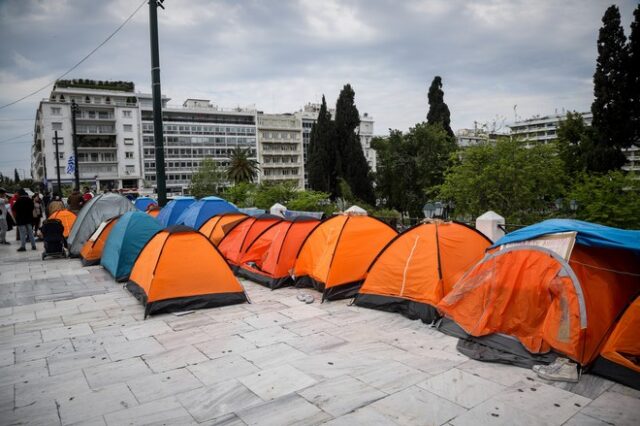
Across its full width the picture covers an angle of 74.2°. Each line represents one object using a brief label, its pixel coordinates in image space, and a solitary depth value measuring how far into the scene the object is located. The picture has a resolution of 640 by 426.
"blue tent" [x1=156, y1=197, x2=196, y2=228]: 15.46
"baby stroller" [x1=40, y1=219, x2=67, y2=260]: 12.25
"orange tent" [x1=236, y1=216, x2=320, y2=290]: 8.69
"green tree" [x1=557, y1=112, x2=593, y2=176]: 23.95
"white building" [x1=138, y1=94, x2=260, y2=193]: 66.38
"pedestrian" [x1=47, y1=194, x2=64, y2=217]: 16.33
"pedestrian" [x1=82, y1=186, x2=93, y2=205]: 20.10
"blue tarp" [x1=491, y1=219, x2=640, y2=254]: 4.61
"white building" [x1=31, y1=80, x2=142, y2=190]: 57.72
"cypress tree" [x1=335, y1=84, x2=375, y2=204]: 37.06
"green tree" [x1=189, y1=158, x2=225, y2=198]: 32.22
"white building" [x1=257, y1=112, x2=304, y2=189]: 74.72
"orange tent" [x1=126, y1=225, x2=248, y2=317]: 7.00
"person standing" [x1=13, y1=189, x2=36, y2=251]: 12.88
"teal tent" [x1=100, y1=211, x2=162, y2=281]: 9.52
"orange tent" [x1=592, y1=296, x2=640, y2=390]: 4.20
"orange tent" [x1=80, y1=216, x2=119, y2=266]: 11.38
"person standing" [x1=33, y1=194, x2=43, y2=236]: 15.49
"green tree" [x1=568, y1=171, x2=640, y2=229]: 8.65
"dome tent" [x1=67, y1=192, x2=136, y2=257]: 12.70
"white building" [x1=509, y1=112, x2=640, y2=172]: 103.88
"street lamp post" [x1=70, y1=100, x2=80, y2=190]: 22.66
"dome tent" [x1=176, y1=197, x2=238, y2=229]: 14.05
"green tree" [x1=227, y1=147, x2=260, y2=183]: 53.44
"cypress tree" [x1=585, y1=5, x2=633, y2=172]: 20.31
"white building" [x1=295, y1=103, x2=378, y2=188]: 78.38
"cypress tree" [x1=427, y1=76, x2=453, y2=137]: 33.76
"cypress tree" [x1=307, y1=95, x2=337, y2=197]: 38.31
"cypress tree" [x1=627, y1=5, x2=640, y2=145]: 20.02
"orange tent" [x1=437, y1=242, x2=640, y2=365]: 4.57
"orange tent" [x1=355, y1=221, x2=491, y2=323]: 6.34
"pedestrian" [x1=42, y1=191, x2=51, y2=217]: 23.33
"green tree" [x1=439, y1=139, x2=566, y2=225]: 12.05
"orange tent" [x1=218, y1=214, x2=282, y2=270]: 9.88
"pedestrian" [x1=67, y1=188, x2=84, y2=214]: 16.50
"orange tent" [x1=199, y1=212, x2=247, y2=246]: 11.38
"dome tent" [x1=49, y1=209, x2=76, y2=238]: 14.72
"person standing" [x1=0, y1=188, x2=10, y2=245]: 15.32
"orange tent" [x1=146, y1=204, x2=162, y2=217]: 16.20
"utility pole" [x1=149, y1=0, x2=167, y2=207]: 11.94
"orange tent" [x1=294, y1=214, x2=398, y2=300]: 7.67
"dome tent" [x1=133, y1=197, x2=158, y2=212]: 22.42
